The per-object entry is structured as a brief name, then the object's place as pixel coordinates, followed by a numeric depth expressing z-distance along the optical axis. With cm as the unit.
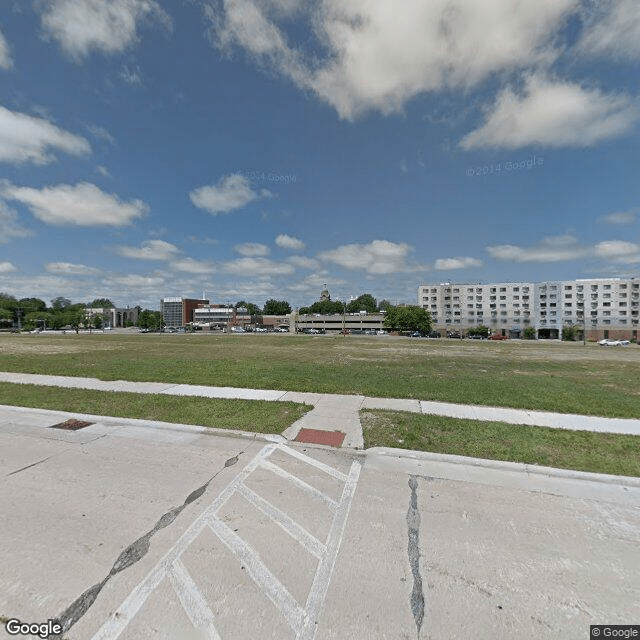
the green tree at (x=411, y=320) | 8300
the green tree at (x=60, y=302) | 18584
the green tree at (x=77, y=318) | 8995
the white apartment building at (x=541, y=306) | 8925
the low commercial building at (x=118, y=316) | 14975
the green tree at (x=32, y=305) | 11799
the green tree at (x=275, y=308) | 18032
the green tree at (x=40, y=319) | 9969
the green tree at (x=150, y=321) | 11627
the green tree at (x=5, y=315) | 9212
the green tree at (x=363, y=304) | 17662
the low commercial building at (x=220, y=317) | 14362
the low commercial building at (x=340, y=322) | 11925
